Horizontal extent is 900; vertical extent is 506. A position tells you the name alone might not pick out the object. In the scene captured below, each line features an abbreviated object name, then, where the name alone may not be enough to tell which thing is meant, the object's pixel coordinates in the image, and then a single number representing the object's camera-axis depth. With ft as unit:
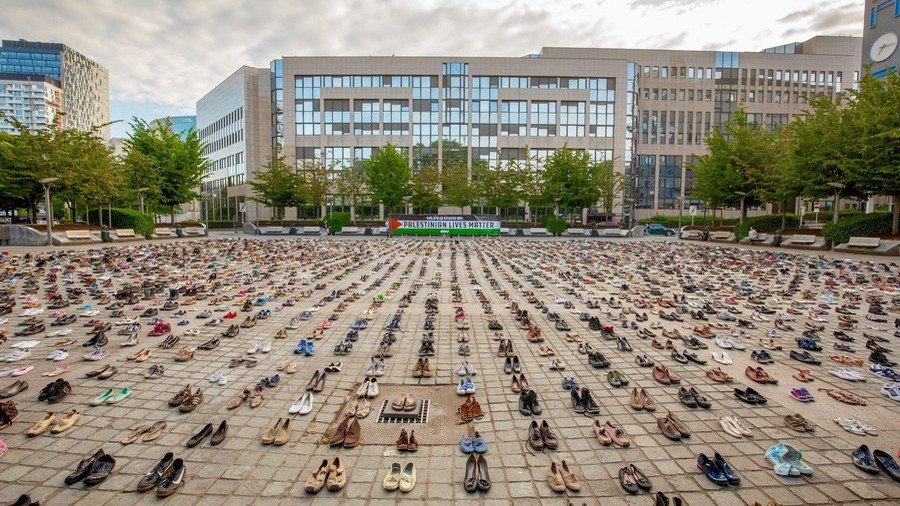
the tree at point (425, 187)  169.27
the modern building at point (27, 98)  484.33
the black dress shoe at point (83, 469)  11.77
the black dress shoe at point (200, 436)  13.82
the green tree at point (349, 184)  167.60
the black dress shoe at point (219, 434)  13.89
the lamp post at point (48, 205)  80.23
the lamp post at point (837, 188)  80.53
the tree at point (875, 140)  71.10
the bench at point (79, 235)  89.40
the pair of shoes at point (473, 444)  13.51
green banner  131.03
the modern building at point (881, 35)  135.03
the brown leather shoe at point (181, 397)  16.55
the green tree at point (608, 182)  163.60
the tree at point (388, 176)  165.27
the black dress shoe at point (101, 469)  11.69
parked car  174.50
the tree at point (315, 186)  163.73
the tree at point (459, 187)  171.01
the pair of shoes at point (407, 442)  13.60
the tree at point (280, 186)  166.50
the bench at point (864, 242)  75.46
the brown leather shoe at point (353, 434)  13.91
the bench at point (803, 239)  91.97
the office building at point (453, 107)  207.51
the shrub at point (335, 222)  146.51
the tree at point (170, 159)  136.56
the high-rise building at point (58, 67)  549.95
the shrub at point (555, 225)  142.51
